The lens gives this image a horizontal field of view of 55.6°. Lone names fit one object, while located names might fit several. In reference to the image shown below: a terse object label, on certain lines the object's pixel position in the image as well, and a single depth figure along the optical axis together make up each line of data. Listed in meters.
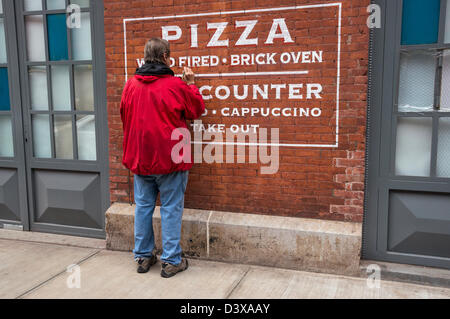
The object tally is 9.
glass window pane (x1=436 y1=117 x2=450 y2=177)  3.63
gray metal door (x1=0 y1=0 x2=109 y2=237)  4.58
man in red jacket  3.54
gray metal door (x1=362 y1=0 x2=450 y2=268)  3.58
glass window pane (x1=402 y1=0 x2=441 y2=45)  3.53
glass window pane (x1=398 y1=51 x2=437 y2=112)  3.62
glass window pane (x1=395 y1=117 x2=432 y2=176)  3.70
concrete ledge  3.73
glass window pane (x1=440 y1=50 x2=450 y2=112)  3.55
